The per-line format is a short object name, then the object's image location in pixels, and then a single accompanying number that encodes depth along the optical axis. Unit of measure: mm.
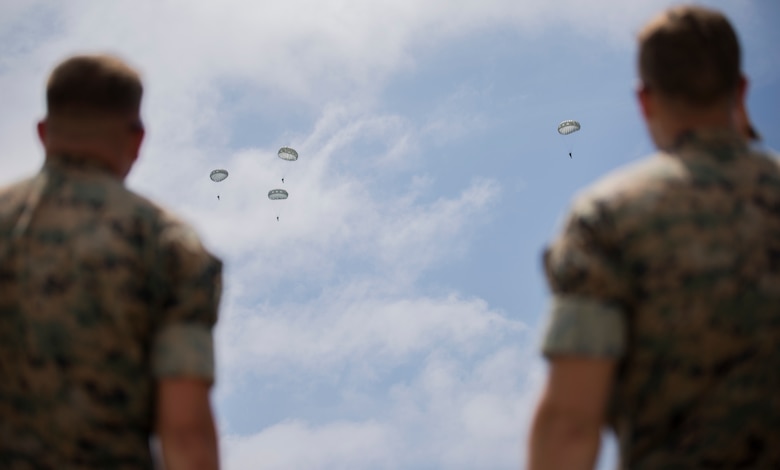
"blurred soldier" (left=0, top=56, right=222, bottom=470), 4781
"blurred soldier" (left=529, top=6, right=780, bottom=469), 4219
